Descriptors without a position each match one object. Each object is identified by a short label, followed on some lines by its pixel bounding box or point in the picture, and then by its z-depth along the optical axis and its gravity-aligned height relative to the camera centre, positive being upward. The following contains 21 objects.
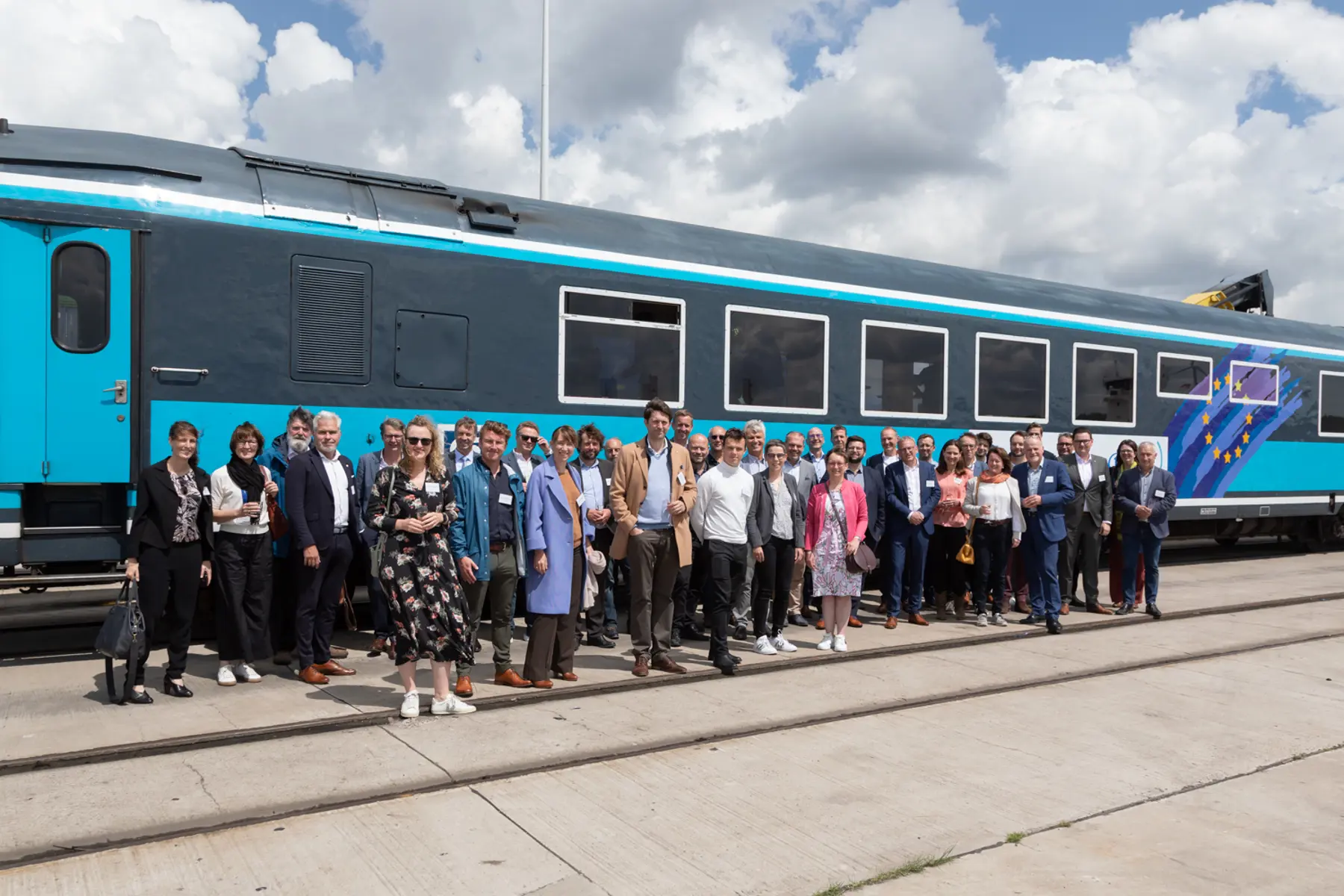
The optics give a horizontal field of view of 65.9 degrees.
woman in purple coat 6.75 -0.70
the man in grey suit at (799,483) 8.80 -0.34
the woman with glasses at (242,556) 6.56 -0.74
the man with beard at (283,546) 7.12 -0.72
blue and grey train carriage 6.82 +1.00
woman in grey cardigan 7.89 -0.81
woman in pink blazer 8.22 -0.77
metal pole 22.33 +8.24
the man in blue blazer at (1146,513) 10.13 -0.66
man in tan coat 7.18 -0.58
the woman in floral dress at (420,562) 5.86 -0.69
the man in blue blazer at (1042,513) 9.60 -0.64
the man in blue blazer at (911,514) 9.39 -0.63
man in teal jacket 6.62 -0.62
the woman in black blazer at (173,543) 6.21 -0.63
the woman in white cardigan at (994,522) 9.48 -0.70
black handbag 5.83 -1.11
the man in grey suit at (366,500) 7.06 -0.42
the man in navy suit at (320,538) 6.72 -0.64
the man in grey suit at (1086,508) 10.16 -0.61
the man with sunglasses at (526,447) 8.13 -0.04
